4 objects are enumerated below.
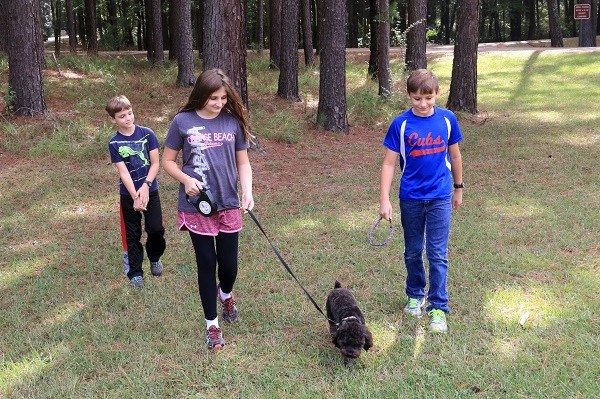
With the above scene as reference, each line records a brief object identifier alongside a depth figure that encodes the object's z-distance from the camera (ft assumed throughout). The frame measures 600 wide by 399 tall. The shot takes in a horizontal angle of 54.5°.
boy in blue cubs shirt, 13.44
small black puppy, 12.09
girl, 12.66
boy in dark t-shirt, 16.53
